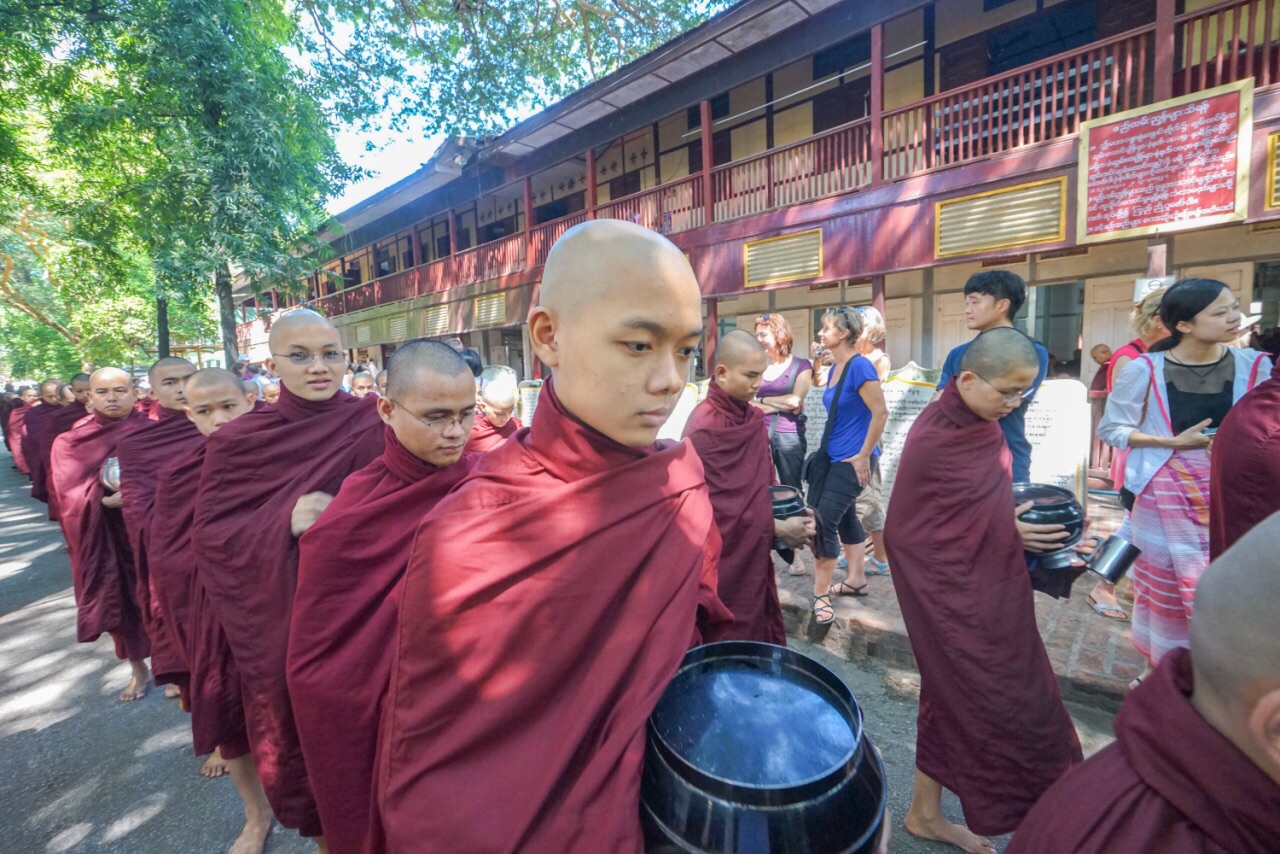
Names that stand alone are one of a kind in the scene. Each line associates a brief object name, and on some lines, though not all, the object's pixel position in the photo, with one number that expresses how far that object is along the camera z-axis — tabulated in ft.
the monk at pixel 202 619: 7.27
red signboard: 18.12
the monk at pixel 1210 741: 2.20
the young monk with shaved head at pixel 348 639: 4.91
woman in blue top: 12.01
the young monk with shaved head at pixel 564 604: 2.80
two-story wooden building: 19.30
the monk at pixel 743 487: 7.02
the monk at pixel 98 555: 11.07
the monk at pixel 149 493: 8.73
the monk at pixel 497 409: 11.98
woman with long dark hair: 8.27
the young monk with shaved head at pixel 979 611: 6.10
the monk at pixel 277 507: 6.63
